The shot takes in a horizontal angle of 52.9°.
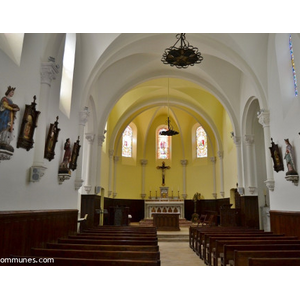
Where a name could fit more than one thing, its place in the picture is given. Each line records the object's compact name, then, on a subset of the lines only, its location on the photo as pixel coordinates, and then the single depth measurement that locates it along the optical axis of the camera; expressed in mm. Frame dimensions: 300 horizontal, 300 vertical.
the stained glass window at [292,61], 9398
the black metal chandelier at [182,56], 9656
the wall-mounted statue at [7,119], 5004
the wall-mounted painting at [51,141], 7543
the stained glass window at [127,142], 22703
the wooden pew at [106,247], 5363
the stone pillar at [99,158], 14838
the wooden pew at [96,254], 4711
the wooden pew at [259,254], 5052
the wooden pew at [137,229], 9154
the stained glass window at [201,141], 22545
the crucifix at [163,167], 22734
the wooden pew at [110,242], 6087
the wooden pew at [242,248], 5730
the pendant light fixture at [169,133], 17222
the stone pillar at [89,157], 14021
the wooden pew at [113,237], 6774
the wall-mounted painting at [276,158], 9461
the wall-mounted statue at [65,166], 8586
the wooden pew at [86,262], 4035
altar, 20234
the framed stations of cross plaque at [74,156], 9639
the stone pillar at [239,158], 14750
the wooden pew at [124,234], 7691
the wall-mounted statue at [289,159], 8367
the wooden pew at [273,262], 4174
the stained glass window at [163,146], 23953
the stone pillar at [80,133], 10391
